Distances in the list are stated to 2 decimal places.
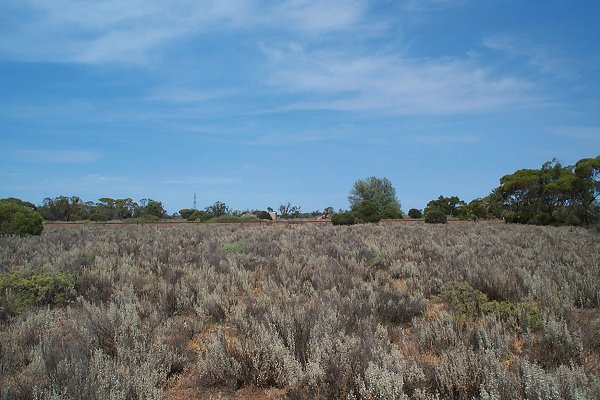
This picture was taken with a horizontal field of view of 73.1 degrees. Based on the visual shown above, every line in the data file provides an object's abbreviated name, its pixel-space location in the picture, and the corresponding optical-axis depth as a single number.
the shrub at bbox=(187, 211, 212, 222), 48.19
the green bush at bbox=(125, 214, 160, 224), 39.34
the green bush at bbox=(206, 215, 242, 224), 40.44
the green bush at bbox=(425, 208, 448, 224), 37.38
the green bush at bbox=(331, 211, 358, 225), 37.41
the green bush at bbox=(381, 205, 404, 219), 48.42
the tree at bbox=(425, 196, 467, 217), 57.50
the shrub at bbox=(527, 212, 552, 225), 35.12
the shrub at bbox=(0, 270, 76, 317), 6.69
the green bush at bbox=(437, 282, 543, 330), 5.29
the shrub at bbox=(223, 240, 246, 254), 12.88
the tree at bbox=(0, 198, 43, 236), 19.97
